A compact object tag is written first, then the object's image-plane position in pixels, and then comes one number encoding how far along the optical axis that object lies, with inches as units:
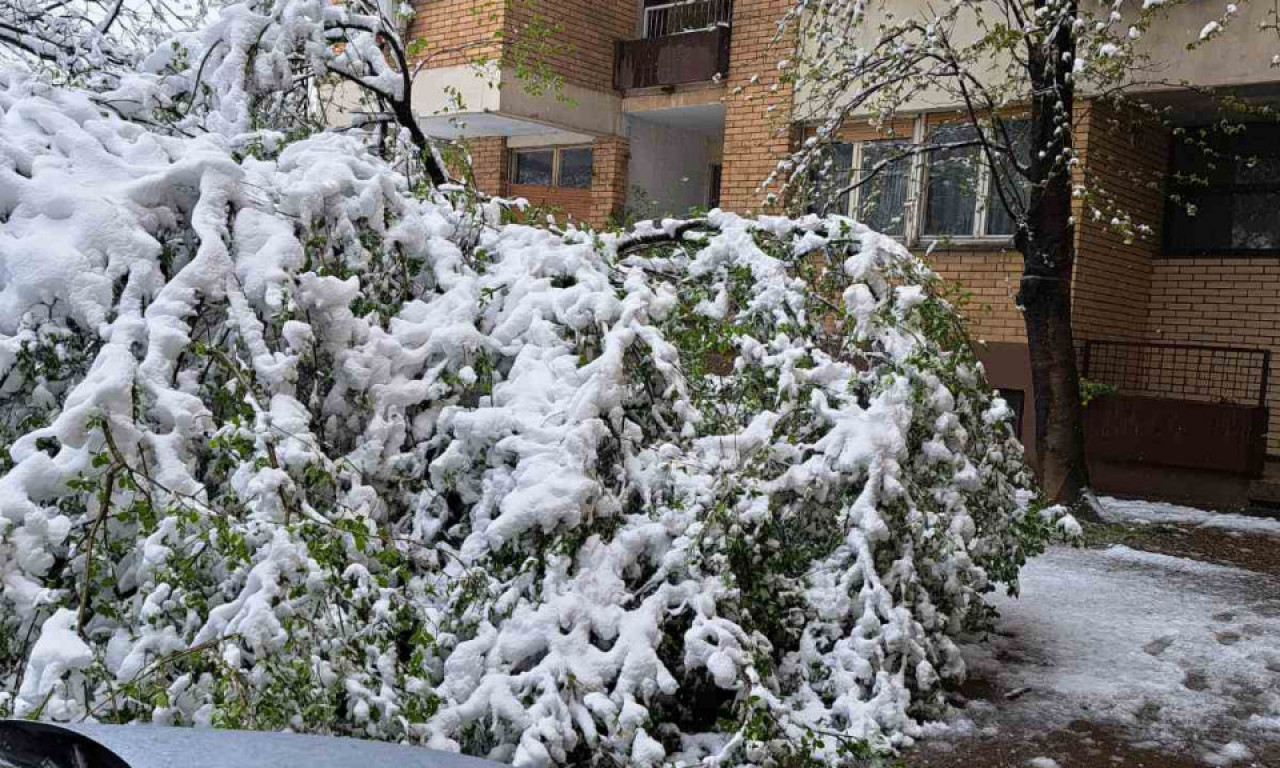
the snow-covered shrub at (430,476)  117.3
